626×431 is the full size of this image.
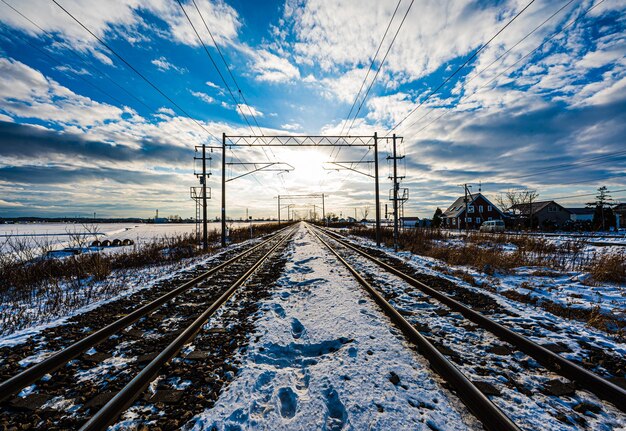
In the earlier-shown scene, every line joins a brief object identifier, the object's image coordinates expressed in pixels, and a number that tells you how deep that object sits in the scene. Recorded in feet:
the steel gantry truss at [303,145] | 56.08
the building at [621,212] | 200.58
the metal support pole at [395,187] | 63.57
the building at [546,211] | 200.23
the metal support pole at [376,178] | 64.75
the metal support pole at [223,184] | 67.10
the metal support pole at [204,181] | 66.95
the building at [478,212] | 192.34
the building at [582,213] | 227.32
